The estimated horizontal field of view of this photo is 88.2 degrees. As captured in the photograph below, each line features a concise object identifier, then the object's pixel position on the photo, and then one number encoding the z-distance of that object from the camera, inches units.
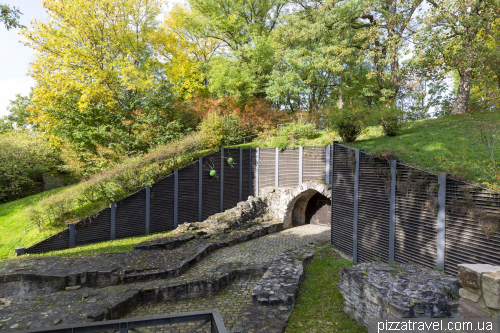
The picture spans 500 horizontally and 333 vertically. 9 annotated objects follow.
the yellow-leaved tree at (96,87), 615.5
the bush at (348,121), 486.0
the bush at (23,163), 668.1
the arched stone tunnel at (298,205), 557.3
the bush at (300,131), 607.8
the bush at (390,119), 502.6
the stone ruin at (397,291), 173.9
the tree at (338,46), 617.5
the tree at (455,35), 453.7
